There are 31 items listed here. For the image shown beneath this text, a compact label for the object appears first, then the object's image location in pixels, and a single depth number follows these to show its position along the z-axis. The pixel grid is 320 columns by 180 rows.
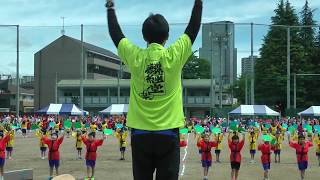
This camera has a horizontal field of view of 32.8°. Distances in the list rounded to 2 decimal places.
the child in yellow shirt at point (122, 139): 24.05
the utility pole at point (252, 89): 49.77
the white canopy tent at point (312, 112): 47.78
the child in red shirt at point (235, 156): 16.16
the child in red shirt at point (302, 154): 16.92
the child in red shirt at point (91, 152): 17.06
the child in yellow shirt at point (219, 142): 22.93
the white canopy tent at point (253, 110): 44.31
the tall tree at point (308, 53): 68.31
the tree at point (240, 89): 94.95
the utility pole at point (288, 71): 50.57
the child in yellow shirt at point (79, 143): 24.62
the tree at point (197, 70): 100.19
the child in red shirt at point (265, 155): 17.42
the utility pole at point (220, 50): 53.76
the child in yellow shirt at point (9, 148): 23.38
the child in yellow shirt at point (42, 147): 24.08
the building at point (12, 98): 93.31
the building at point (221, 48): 50.03
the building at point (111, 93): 78.50
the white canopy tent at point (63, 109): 46.22
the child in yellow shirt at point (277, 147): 23.14
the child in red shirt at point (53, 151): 16.89
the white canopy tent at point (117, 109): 49.53
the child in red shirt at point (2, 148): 15.70
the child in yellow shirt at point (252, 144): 23.94
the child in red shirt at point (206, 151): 17.39
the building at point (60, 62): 86.44
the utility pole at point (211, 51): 50.88
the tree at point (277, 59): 68.69
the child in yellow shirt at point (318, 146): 22.92
